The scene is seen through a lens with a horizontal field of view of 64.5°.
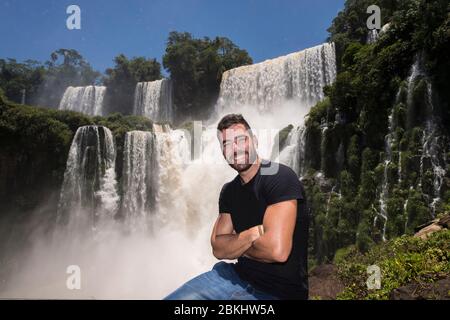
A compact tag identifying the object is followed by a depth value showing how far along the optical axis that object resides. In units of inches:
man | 87.3
